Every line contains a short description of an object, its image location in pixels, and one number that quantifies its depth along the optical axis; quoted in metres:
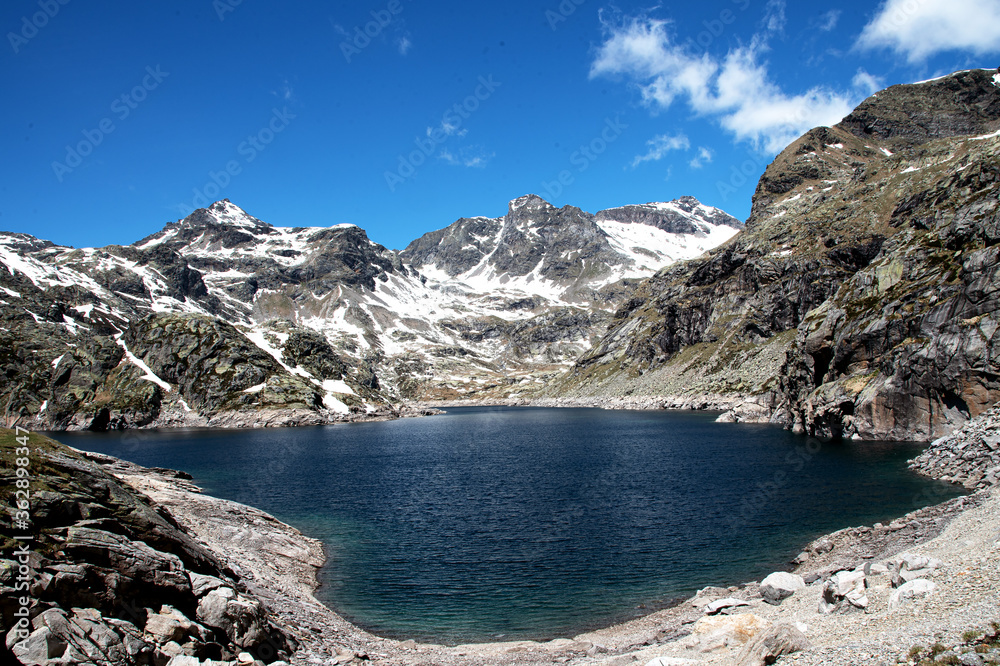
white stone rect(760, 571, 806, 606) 25.31
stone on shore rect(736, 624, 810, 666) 15.53
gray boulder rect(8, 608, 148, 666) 13.71
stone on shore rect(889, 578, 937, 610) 17.58
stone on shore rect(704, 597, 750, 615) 24.98
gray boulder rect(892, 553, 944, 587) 19.59
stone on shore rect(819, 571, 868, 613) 19.34
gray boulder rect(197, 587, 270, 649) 18.92
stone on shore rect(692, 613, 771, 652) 19.56
